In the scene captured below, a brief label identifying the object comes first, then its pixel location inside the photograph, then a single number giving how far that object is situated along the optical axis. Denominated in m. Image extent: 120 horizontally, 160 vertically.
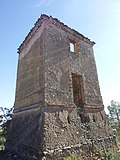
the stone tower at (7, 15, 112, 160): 6.33
